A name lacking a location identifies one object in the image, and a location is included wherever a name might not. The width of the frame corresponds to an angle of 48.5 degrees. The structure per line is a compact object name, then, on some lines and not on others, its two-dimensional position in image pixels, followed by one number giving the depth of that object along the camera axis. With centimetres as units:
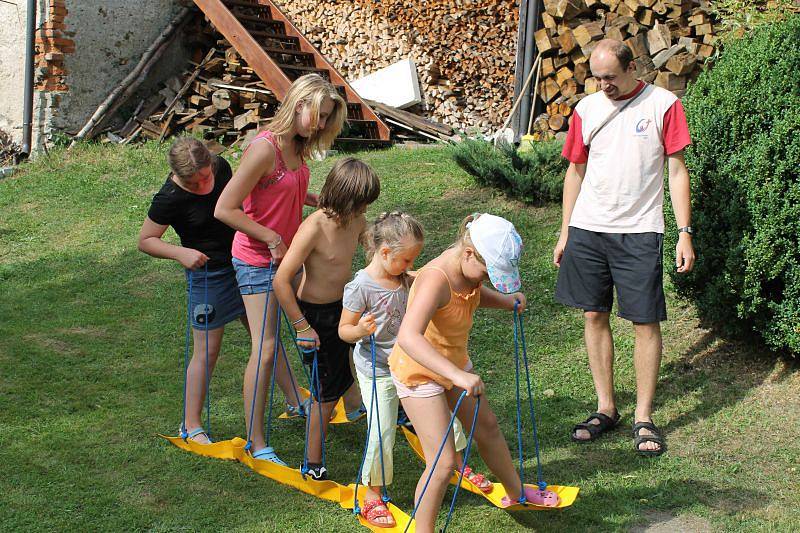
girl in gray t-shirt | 355
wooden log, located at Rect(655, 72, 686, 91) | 829
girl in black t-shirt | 427
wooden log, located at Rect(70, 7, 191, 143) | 1164
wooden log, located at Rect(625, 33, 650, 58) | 849
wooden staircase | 1084
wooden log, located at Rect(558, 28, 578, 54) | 899
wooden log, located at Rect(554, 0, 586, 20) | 895
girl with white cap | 319
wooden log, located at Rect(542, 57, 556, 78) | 932
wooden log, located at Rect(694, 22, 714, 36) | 818
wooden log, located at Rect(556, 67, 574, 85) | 915
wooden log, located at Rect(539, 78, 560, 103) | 935
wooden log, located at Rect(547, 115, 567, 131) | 917
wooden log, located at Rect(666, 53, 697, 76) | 816
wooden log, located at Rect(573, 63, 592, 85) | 900
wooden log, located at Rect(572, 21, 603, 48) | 873
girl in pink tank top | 399
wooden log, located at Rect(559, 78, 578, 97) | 913
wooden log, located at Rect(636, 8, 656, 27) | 857
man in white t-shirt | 422
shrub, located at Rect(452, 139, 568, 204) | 747
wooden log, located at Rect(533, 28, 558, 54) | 918
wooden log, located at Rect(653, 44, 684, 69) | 833
